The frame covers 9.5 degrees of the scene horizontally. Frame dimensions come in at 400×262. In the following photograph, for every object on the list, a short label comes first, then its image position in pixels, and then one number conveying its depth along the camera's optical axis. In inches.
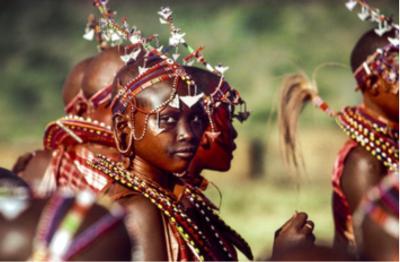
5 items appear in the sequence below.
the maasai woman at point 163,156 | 393.0
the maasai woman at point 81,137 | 517.9
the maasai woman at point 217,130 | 438.2
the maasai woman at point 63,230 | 222.9
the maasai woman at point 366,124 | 515.8
